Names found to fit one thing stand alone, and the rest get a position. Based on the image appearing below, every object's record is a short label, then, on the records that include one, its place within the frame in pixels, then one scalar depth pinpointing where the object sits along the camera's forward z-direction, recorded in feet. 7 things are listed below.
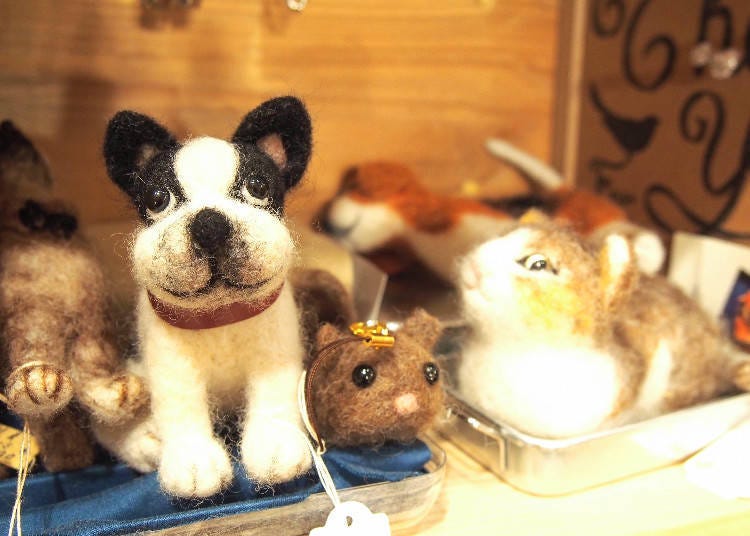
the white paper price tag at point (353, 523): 1.37
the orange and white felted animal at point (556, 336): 1.66
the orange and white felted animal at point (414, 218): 2.41
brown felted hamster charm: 1.46
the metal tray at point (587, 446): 1.65
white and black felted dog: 1.23
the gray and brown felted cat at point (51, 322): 1.36
